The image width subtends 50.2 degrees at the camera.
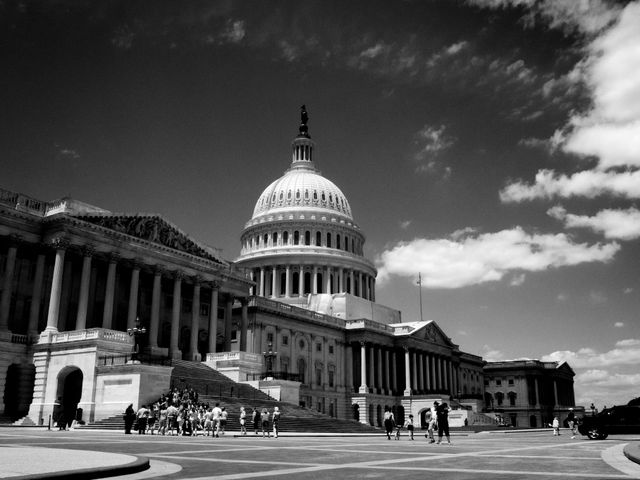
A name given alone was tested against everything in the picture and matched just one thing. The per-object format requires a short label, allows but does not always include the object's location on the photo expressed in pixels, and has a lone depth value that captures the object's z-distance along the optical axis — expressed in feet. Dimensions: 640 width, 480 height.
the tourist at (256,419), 155.22
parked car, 136.26
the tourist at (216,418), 137.59
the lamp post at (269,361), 239.50
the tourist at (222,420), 140.89
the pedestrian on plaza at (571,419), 189.63
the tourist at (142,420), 130.21
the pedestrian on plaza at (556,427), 203.72
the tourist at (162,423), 143.33
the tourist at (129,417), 128.67
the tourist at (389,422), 153.63
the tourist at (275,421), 141.30
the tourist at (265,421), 145.23
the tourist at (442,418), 120.86
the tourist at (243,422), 153.99
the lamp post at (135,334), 175.01
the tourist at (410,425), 151.94
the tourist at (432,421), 124.37
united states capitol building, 187.21
